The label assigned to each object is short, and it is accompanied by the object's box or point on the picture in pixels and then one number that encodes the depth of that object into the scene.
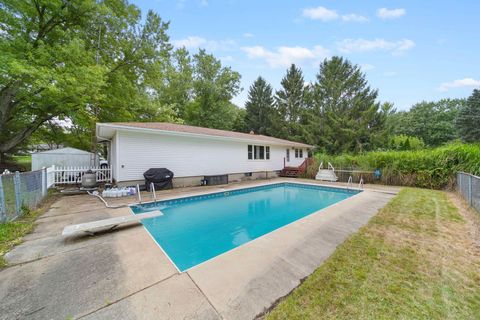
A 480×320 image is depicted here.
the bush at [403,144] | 18.55
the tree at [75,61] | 8.96
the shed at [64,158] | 10.66
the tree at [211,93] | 23.90
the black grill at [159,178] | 8.73
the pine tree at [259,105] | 28.16
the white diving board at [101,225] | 3.80
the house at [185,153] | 8.50
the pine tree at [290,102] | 26.41
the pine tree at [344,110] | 21.64
